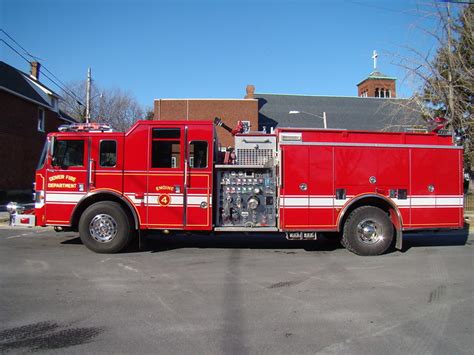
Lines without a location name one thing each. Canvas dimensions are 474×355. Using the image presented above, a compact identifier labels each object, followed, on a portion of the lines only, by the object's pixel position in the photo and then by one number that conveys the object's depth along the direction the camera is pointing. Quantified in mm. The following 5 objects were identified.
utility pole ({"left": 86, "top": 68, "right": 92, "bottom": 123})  25484
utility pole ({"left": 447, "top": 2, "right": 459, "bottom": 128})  16500
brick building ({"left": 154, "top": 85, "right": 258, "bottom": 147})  40250
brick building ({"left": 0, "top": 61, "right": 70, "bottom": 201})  24266
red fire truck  8641
